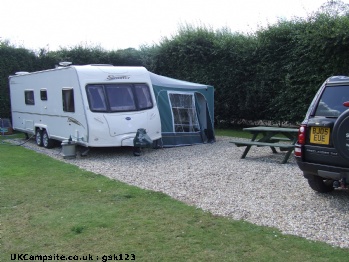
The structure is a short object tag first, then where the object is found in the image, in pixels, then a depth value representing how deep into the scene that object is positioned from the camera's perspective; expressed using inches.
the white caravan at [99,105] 440.5
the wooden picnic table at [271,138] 387.5
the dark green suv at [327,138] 220.4
